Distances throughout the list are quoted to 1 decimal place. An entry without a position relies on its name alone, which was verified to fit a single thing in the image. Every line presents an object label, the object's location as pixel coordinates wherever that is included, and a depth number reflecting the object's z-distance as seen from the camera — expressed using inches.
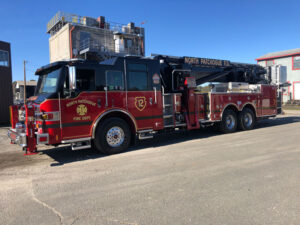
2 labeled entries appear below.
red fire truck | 236.7
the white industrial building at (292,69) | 1263.5
